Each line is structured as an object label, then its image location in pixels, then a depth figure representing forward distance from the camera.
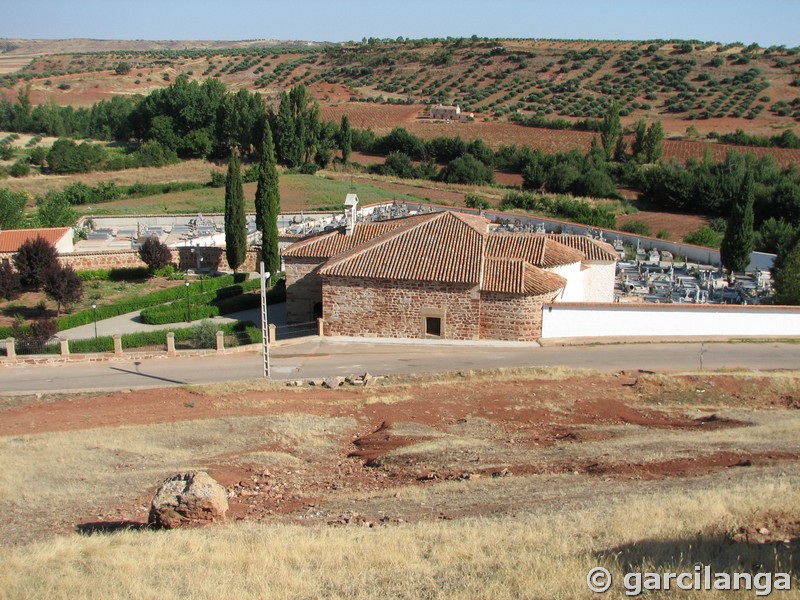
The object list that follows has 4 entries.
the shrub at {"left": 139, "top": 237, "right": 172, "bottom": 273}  38.03
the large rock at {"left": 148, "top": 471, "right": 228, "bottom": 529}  12.91
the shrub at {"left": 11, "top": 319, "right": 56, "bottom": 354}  26.41
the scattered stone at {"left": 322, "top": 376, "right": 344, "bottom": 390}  23.42
